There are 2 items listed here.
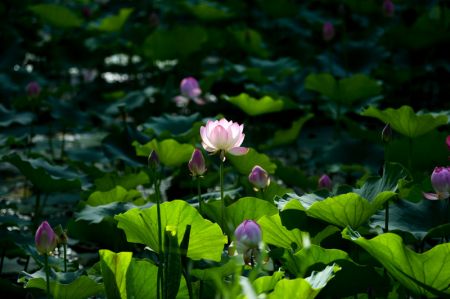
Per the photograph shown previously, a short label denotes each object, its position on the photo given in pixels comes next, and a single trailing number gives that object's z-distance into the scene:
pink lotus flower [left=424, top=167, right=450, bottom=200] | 7.23
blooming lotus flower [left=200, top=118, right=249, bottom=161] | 7.28
